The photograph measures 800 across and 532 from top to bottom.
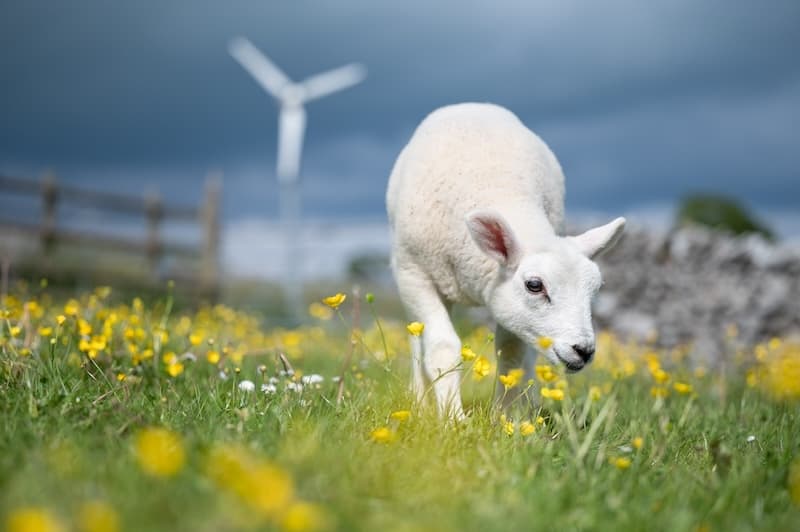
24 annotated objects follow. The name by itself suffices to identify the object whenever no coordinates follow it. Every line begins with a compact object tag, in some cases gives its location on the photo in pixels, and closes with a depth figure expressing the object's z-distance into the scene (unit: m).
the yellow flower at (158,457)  1.43
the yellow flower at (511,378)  2.81
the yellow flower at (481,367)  2.88
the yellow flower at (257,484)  1.37
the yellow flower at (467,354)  2.96
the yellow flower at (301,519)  1.38
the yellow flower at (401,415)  2.74
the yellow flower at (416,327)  3.01
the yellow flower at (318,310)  5.02
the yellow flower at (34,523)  1.32
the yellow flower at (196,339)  3.83
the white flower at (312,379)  3.43
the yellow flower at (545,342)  2.69
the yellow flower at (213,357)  3.62
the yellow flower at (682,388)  3.09
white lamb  3.37
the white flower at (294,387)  3.34
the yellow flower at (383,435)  2.41
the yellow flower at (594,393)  2.77
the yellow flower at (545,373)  2.57
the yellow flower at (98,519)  1.34
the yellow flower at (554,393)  2.59
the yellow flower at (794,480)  2.32
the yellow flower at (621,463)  2.43
